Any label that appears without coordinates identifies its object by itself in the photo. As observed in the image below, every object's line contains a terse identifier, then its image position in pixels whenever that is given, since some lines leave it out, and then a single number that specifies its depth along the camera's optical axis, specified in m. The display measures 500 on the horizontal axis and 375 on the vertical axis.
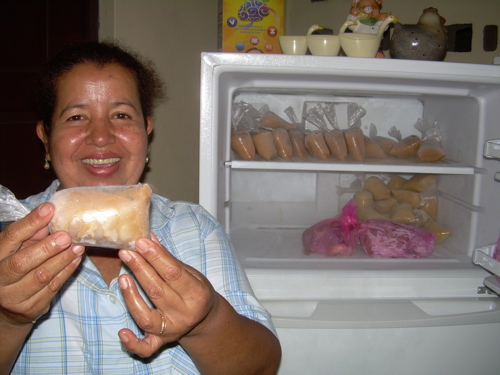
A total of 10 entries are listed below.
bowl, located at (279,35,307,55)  1.36
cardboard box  1.56
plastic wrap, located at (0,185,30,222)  0.83
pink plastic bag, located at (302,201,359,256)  1.58
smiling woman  0.69
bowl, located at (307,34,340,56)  1.34
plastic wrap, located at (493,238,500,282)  1.31
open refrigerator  1.30
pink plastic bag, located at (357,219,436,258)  1.56
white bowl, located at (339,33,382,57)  1.32
